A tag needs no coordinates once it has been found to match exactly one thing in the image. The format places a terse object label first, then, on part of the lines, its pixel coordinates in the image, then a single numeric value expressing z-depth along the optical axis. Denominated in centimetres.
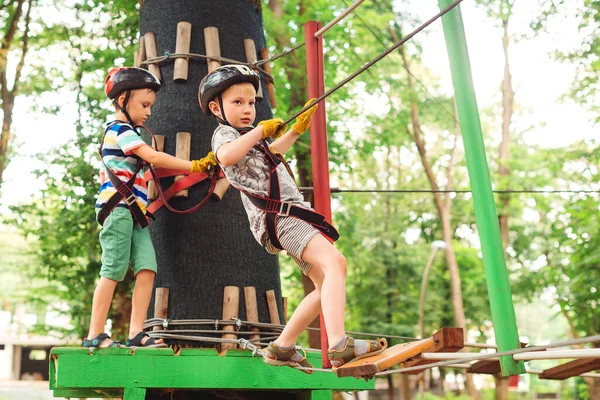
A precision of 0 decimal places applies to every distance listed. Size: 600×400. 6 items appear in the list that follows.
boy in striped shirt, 418
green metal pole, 311
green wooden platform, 399
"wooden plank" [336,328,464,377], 303
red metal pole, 393
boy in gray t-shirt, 340
